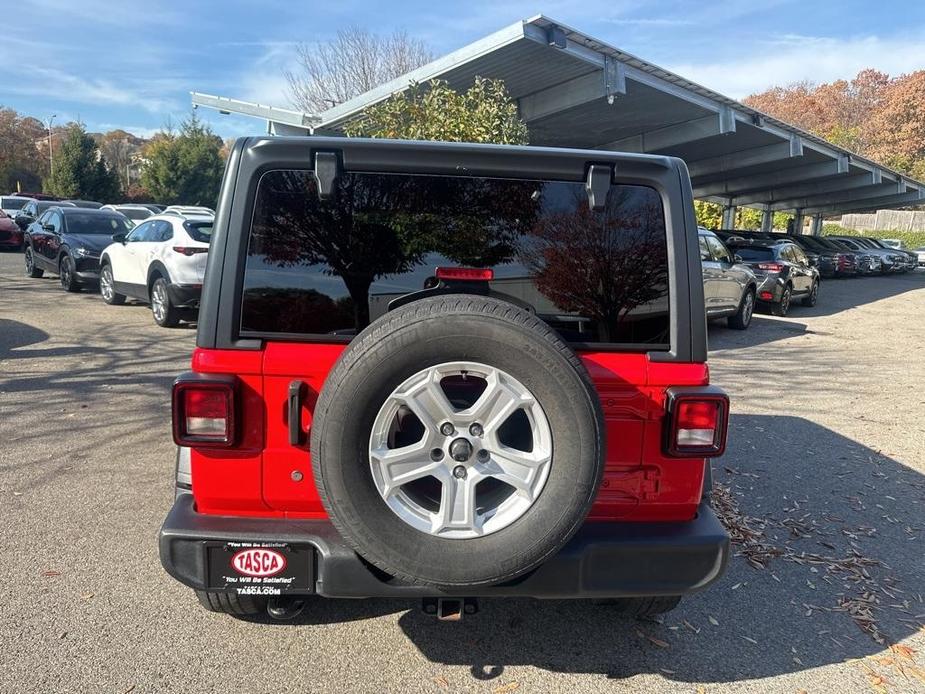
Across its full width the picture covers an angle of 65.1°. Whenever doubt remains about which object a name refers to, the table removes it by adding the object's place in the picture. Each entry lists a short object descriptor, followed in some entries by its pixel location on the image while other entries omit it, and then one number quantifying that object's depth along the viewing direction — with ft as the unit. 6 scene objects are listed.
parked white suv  33.73
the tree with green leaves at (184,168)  152.25
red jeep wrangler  7.78
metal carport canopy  42.91
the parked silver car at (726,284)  40.01
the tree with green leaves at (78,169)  149.28
